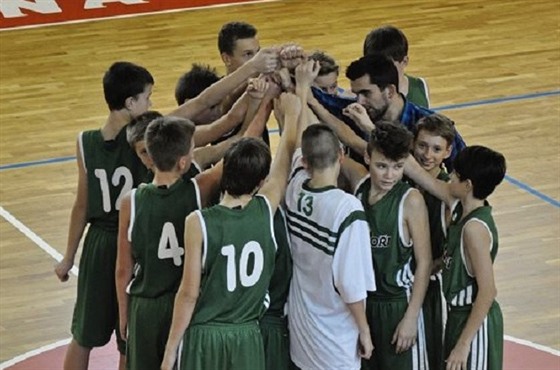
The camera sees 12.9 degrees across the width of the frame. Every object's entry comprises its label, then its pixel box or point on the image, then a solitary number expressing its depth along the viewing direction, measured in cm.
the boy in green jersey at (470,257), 979
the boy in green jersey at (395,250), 967
